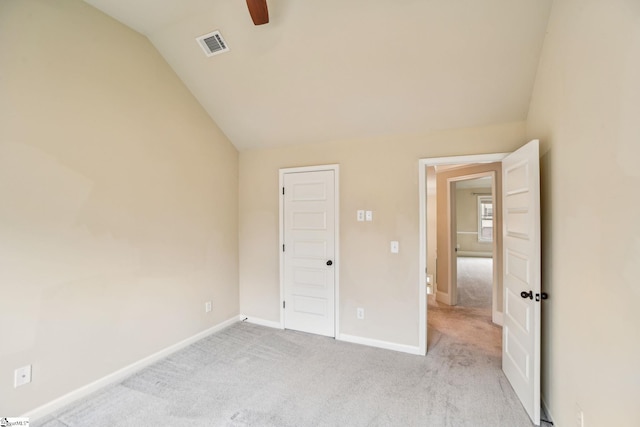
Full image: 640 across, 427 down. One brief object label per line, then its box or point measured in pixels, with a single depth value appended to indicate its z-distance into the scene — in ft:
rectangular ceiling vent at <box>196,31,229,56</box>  8.35
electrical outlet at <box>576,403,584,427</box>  5.11
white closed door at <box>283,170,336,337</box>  11.31
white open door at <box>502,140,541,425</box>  6.49
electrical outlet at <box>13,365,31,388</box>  6.33
